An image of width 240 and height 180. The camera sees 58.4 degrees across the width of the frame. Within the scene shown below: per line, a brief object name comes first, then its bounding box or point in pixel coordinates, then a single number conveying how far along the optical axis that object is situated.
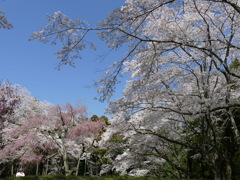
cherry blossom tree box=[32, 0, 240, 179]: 5.91
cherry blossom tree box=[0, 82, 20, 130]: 8.56
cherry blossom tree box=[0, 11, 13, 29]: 4.19
